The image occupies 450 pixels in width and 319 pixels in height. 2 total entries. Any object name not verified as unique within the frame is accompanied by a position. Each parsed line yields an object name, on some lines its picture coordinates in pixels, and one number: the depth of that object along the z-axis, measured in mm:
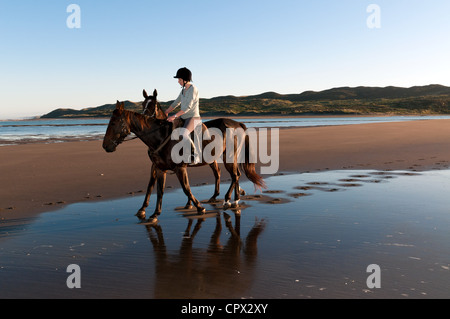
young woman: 7797
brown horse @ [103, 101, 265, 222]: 7352
